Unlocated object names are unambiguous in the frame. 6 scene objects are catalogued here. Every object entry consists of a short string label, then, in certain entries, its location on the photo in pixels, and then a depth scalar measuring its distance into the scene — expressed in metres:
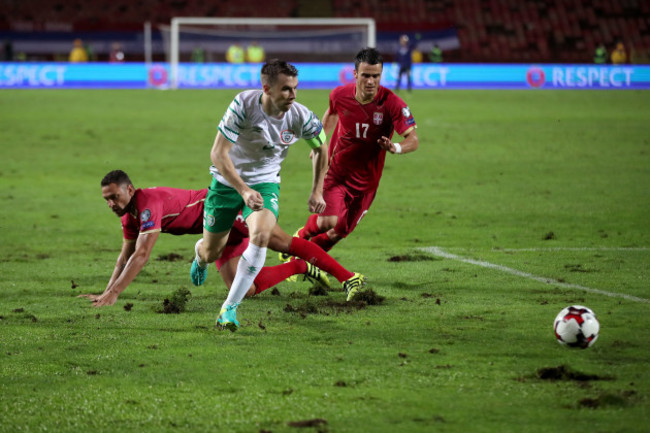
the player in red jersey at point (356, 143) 16.31
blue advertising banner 73.44
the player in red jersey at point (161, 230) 13.37
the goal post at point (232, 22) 72.16
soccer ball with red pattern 11.09
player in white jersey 12.37
